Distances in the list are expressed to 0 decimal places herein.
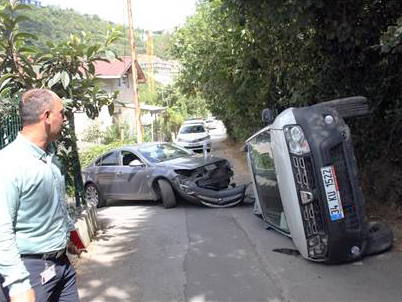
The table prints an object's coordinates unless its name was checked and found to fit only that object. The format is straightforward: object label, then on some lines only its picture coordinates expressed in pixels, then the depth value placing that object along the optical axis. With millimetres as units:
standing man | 2379
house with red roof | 33791
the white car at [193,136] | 25594
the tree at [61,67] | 6258
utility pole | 21577
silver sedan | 9672
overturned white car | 5184
